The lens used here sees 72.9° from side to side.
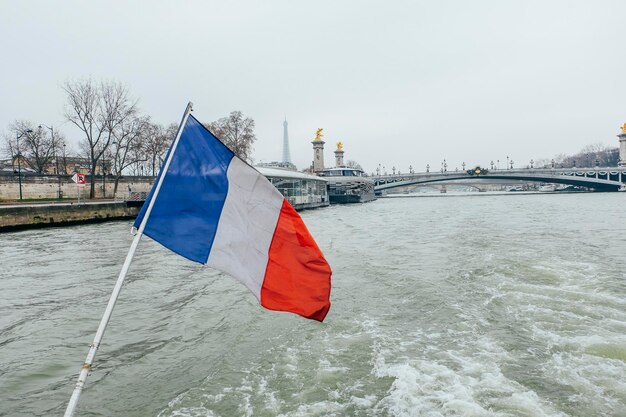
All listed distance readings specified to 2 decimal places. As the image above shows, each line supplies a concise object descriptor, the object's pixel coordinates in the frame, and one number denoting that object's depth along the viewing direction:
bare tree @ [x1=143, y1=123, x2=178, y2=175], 55.22
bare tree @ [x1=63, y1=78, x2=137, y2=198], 40.81
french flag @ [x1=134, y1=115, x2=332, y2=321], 3.19
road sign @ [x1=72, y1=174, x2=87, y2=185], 29.73
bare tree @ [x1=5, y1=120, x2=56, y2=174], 55.99
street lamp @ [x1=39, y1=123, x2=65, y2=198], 41.44
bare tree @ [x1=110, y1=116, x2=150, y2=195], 45.07
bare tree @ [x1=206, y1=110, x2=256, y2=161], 63.00
